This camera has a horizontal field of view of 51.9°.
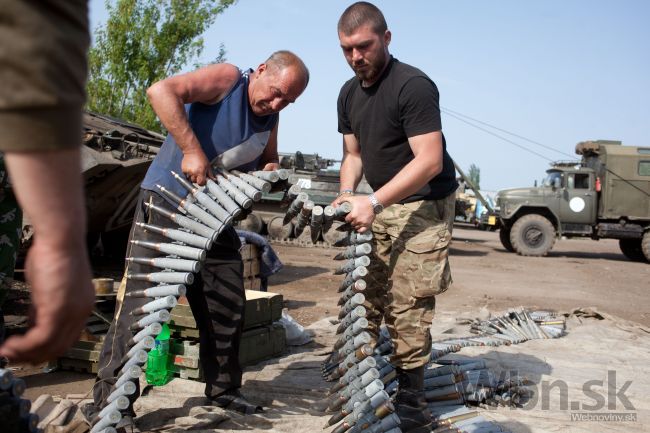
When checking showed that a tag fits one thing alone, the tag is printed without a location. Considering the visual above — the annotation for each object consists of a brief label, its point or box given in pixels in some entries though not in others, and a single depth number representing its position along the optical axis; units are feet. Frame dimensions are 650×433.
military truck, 62.49
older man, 12.84
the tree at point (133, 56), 66.23
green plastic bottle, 17.01
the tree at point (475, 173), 225.19
